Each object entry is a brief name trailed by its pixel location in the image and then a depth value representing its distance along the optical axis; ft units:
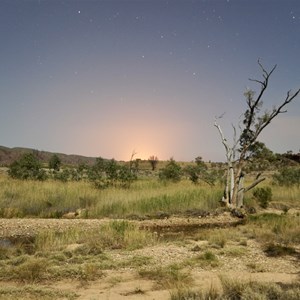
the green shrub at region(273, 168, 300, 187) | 105.62
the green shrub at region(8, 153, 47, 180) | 102.13
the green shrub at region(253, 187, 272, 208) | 74.02
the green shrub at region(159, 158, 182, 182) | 115.50
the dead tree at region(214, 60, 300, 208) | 71.31
